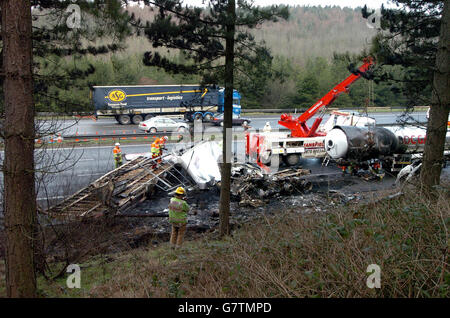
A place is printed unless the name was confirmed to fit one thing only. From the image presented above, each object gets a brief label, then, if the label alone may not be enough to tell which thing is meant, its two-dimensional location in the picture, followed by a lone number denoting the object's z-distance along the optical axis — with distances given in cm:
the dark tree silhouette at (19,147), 436
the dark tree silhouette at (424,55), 682
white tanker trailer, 1455
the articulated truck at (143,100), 3081
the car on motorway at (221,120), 2850
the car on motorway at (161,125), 2580
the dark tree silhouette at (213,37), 765
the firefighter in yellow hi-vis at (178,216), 824
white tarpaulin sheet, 1259
